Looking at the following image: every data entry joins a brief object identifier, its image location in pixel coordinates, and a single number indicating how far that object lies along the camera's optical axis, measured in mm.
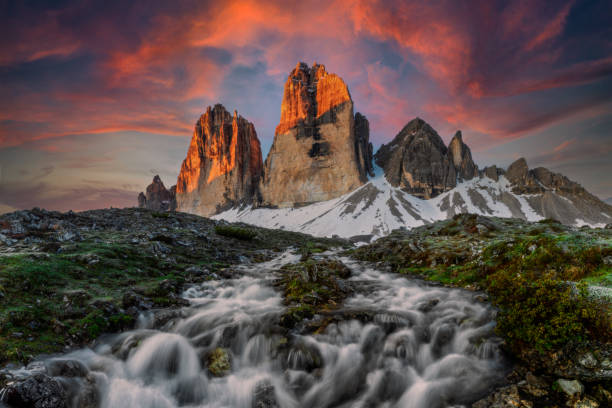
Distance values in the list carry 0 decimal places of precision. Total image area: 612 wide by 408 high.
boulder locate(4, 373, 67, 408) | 5445
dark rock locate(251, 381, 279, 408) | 7112
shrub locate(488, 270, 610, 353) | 6383
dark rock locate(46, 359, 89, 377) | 6898
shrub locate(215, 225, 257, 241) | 34625
